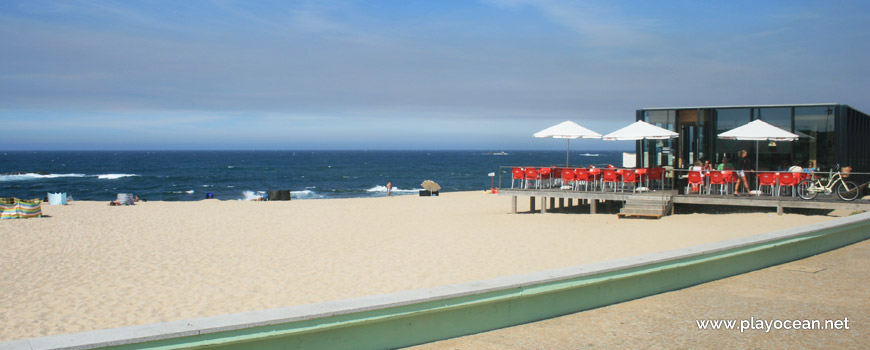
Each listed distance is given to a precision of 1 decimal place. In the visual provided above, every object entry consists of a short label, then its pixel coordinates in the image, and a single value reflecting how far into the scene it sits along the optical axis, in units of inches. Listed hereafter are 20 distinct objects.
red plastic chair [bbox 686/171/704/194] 636.7
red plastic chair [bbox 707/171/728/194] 619.8
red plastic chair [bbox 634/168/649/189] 668.1
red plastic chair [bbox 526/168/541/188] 722.2
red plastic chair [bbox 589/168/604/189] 687.1
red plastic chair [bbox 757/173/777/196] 605.9
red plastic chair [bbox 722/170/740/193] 615.2
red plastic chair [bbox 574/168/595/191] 684.7
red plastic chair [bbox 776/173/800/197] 586.6
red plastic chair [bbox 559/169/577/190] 693.3
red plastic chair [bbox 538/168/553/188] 719.7
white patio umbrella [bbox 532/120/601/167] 733.9
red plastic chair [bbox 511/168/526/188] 725.3
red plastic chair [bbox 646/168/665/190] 679.1
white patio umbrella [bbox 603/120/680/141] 652.7
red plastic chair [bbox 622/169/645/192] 661.3
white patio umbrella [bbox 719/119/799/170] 597.0
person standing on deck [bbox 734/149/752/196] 623.8
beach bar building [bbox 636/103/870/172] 644.1
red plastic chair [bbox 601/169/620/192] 671.8
